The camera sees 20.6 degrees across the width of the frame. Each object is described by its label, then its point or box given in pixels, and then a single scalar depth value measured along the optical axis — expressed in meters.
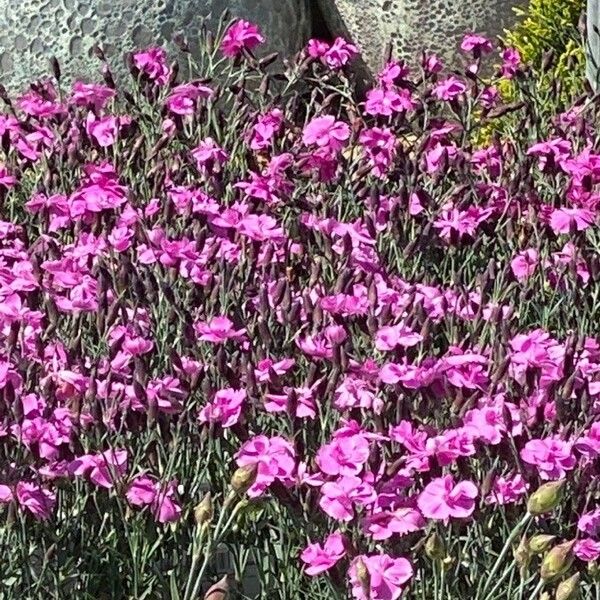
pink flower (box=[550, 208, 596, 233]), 3.50
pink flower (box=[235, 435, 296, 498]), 2.35
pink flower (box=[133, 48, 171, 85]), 4.60
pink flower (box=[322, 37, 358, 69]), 4.76
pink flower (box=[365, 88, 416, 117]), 4.32
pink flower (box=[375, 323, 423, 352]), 2.73
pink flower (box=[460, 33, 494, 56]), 4.68
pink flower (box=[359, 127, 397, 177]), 4.13
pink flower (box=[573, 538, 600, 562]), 2.41
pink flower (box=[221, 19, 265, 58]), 4.49
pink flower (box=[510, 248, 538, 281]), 3.49
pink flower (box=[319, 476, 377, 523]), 2.32
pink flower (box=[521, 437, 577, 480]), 2.39
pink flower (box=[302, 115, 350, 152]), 3.98
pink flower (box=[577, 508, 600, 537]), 2.43
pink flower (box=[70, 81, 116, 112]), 4.41
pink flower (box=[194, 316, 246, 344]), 2.81
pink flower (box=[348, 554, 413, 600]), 2.23
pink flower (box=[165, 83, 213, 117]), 4.30
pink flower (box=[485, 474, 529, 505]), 2.47
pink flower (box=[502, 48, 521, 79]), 4.77
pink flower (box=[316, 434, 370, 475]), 2.36
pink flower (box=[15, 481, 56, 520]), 2.42
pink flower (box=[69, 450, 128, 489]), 2.51
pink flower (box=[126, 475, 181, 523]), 2.52
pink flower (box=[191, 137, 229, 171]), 3.96
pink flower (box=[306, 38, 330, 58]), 4.76
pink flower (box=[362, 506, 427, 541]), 2.31
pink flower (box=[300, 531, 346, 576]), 2.29
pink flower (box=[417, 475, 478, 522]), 2.33
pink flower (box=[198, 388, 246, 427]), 2.55
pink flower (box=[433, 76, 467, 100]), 4.43
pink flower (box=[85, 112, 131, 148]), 4.17
